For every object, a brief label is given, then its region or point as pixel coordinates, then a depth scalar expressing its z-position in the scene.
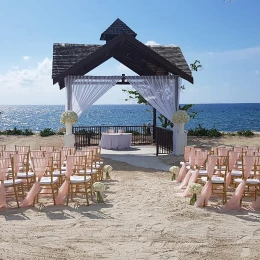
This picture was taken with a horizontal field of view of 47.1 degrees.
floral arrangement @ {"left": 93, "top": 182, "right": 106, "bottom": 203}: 5.82
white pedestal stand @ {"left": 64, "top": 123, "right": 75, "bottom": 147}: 11.17
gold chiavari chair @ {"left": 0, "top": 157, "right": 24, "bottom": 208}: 5.71
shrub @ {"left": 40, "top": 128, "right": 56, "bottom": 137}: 16.41
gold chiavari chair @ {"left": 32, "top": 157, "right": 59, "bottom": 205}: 5.83
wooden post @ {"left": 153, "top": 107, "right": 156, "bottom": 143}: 14.16
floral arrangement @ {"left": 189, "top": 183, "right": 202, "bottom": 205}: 5.74
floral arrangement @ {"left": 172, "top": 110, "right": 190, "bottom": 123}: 11.13
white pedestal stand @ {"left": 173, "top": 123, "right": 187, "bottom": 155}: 11.34
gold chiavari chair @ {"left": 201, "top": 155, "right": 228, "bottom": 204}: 5.96
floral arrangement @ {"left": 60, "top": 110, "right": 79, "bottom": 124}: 10.98
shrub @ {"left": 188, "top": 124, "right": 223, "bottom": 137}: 16.60
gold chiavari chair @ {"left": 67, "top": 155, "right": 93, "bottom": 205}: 6.02
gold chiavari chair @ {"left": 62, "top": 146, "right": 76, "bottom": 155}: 7.61
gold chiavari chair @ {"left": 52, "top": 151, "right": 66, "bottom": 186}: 6.43
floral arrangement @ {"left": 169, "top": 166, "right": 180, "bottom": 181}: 7.76
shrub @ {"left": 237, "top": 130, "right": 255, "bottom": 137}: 16.92
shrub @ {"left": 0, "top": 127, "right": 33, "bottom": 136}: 16.89
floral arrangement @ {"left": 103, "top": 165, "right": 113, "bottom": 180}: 7.89
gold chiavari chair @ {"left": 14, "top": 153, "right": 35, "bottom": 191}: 6.31
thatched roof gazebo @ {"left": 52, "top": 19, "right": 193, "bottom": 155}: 11.40
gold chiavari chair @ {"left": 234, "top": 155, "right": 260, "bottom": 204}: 5.95
